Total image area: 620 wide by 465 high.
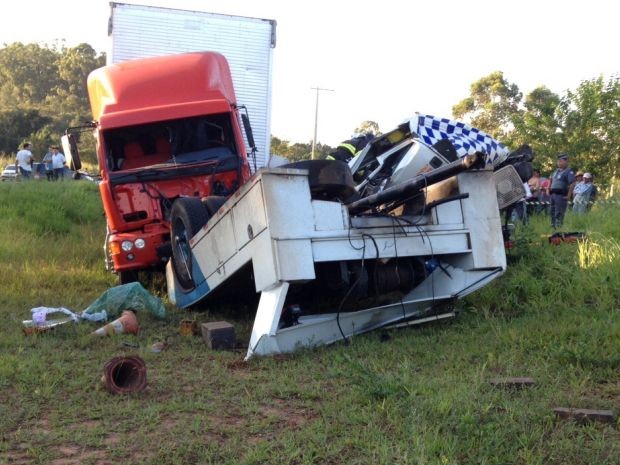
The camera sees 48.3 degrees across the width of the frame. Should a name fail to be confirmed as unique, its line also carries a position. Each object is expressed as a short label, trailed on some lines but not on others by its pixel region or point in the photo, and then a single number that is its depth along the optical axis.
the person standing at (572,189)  12.91
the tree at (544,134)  19.17
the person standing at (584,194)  12.48
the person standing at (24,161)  19.09
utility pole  42.50
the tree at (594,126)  18.98
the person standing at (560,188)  11.84
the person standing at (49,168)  20.59
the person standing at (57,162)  20.27
